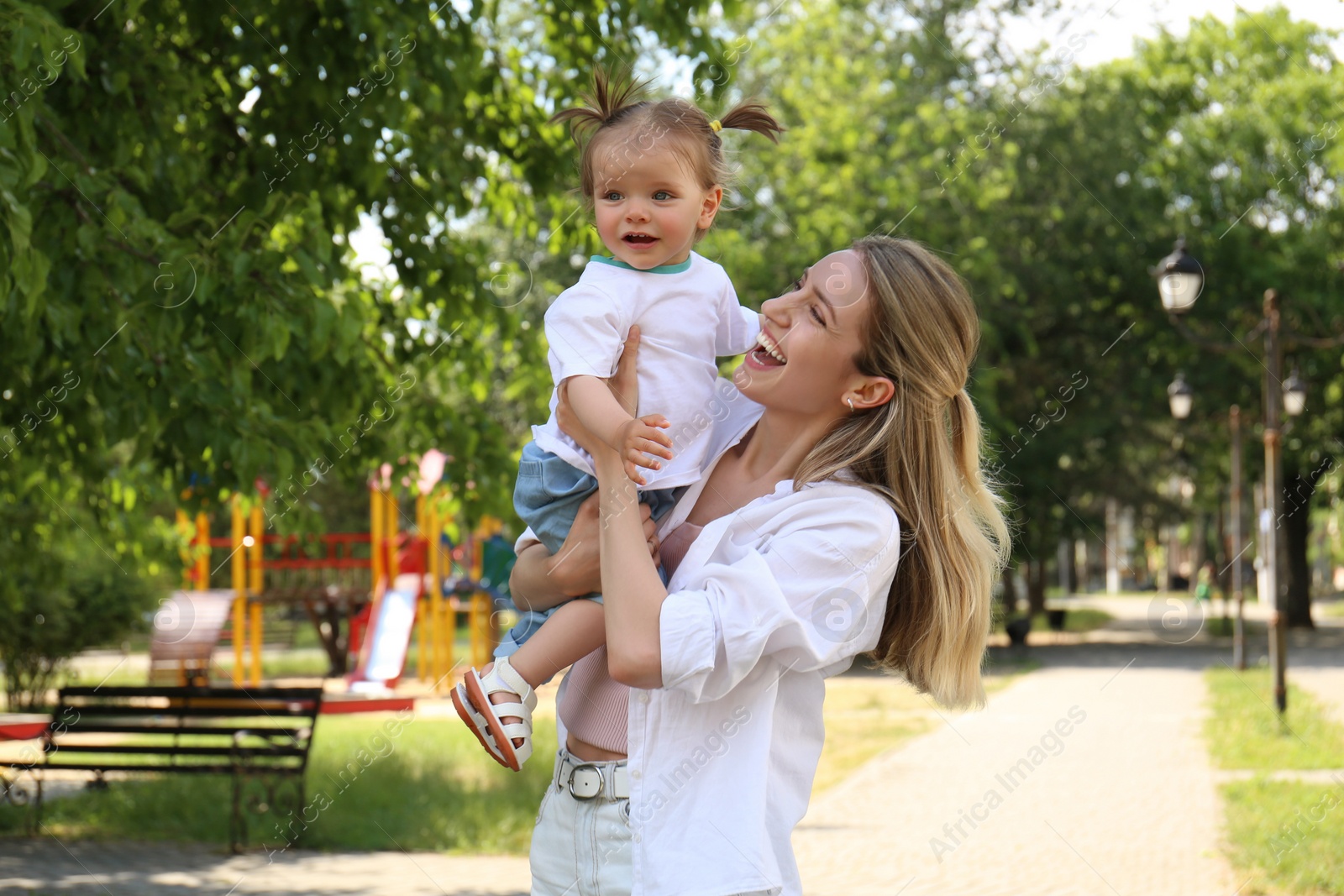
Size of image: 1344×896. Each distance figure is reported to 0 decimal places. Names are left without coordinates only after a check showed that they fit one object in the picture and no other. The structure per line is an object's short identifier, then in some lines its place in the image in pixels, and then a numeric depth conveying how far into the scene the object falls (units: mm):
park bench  9305
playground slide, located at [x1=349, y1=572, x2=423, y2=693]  18172
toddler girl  2346
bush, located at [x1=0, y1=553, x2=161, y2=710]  15719
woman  2143
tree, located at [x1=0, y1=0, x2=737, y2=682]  4969
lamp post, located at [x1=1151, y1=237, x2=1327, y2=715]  13719
